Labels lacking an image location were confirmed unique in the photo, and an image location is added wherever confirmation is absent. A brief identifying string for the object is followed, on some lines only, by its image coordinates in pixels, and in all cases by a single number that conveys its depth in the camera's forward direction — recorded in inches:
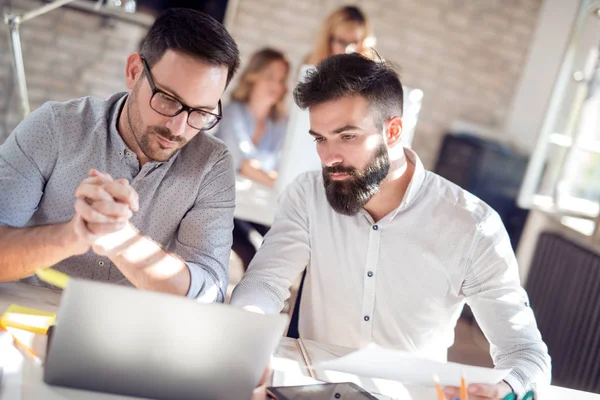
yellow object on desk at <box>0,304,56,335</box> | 47.4
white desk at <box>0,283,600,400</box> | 39.1
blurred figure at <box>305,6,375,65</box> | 143.1
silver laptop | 36.5
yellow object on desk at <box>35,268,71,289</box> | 55.1
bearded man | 64.1
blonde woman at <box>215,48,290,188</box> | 142.5
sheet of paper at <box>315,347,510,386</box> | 41.4
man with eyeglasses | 54.7
